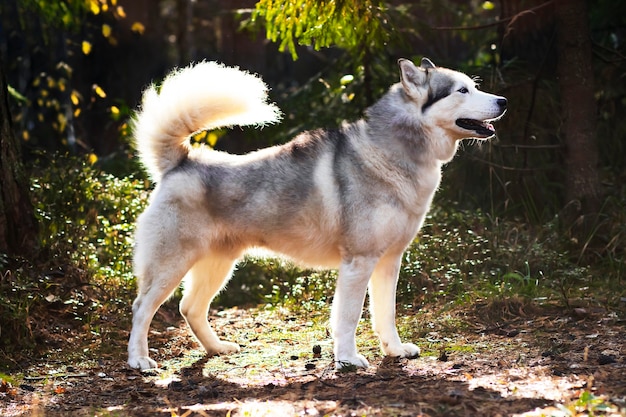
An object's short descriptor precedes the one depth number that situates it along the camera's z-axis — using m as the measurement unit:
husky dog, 5.02
